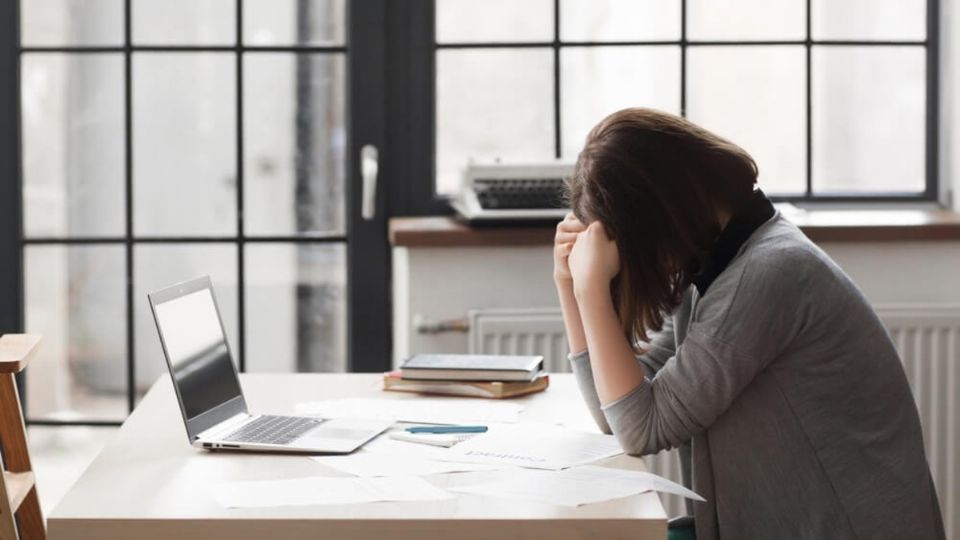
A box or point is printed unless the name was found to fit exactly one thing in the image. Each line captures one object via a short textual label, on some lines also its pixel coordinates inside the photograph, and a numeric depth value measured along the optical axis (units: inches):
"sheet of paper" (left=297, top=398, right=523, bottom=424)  155.4
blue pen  150.9
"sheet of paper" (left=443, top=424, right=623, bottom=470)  144.4
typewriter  192.6
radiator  193.5
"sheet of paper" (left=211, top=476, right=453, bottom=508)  136.1
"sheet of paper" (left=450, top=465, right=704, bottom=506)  136.8
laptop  147.4
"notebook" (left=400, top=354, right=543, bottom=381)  162.4
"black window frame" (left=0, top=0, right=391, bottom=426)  201.9
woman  145.2
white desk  133.0
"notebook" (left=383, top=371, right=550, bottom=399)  161.9
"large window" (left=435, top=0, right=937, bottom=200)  204.6
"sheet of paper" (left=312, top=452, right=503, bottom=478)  142.1
